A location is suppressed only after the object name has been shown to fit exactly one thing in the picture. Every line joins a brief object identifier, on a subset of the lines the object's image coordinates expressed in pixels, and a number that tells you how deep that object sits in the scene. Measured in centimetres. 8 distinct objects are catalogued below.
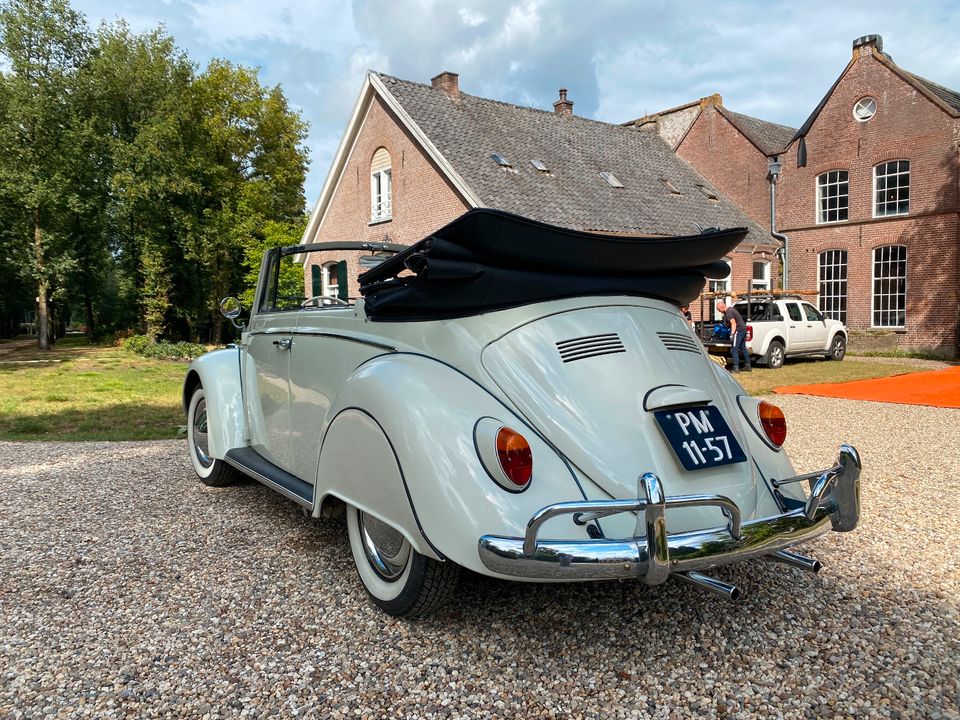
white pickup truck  1533
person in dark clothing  1429
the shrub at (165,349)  2053
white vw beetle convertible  225
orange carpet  1003
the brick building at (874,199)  1941
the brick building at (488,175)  1777
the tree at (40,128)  2319
